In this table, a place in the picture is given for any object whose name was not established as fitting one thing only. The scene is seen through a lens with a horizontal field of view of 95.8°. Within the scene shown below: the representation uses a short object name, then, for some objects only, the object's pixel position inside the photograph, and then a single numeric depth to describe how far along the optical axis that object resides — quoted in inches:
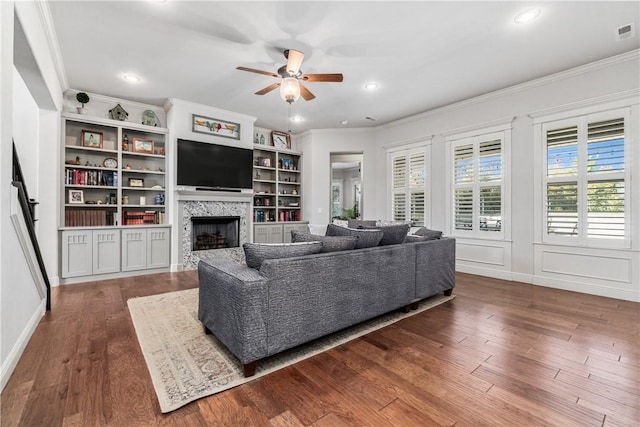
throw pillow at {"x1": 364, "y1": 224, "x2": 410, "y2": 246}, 118.5
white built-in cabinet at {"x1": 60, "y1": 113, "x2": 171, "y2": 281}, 169.3
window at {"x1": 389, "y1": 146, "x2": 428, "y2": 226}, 225.5
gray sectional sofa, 74.7
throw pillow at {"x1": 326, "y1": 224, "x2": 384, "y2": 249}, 105.0
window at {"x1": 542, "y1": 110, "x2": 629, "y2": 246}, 142.6
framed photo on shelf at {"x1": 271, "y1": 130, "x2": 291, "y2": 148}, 270.1
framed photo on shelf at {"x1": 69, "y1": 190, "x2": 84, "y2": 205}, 178.7
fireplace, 213.3
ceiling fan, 124.0
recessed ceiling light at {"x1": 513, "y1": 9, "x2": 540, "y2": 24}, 108.0
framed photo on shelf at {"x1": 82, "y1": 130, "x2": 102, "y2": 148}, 182.7
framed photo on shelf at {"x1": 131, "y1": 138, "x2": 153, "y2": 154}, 197.2
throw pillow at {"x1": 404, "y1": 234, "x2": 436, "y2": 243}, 132.5
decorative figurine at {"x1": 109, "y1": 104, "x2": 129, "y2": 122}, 192.4
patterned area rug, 69.1
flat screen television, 199.0
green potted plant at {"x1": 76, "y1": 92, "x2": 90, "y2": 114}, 175.0
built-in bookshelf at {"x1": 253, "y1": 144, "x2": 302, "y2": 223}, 260.7
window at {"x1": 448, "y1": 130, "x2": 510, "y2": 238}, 184.5
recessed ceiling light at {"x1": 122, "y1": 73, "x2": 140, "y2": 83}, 159.9
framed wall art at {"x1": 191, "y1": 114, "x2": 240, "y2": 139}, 206.1
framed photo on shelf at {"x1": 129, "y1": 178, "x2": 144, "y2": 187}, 197.8
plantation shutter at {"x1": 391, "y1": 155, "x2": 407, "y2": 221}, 238.5
